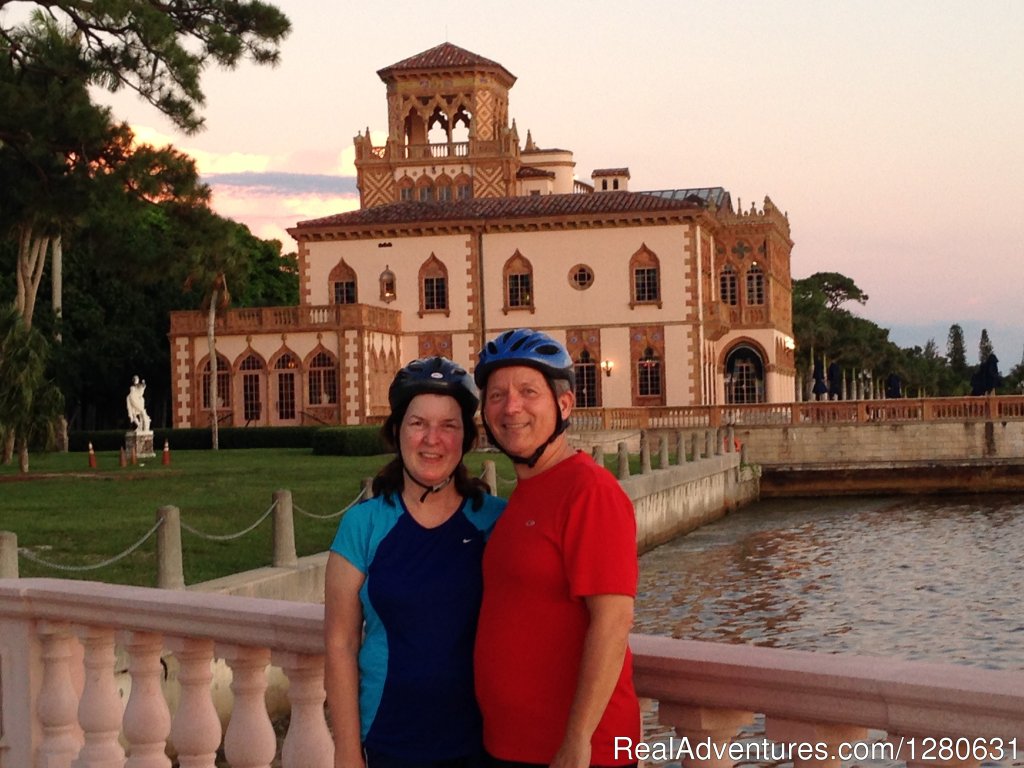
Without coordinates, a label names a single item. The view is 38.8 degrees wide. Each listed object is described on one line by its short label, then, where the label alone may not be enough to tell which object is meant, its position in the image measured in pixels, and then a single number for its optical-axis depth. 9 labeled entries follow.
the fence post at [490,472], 16.42
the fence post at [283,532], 13.30
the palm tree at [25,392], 27.59
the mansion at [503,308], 49.12
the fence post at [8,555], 8.80
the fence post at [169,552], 11.25
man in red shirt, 3.13
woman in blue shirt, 3.58
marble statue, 36.28
